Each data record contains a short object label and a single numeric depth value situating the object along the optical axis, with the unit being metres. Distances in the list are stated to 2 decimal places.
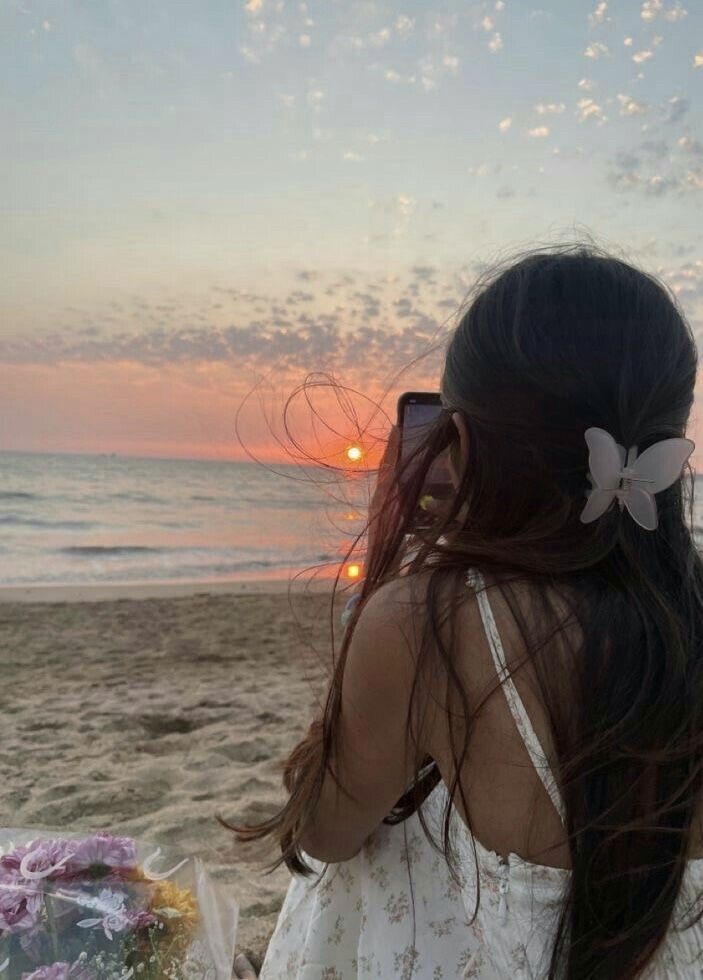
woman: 0.92
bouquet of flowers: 1.12
